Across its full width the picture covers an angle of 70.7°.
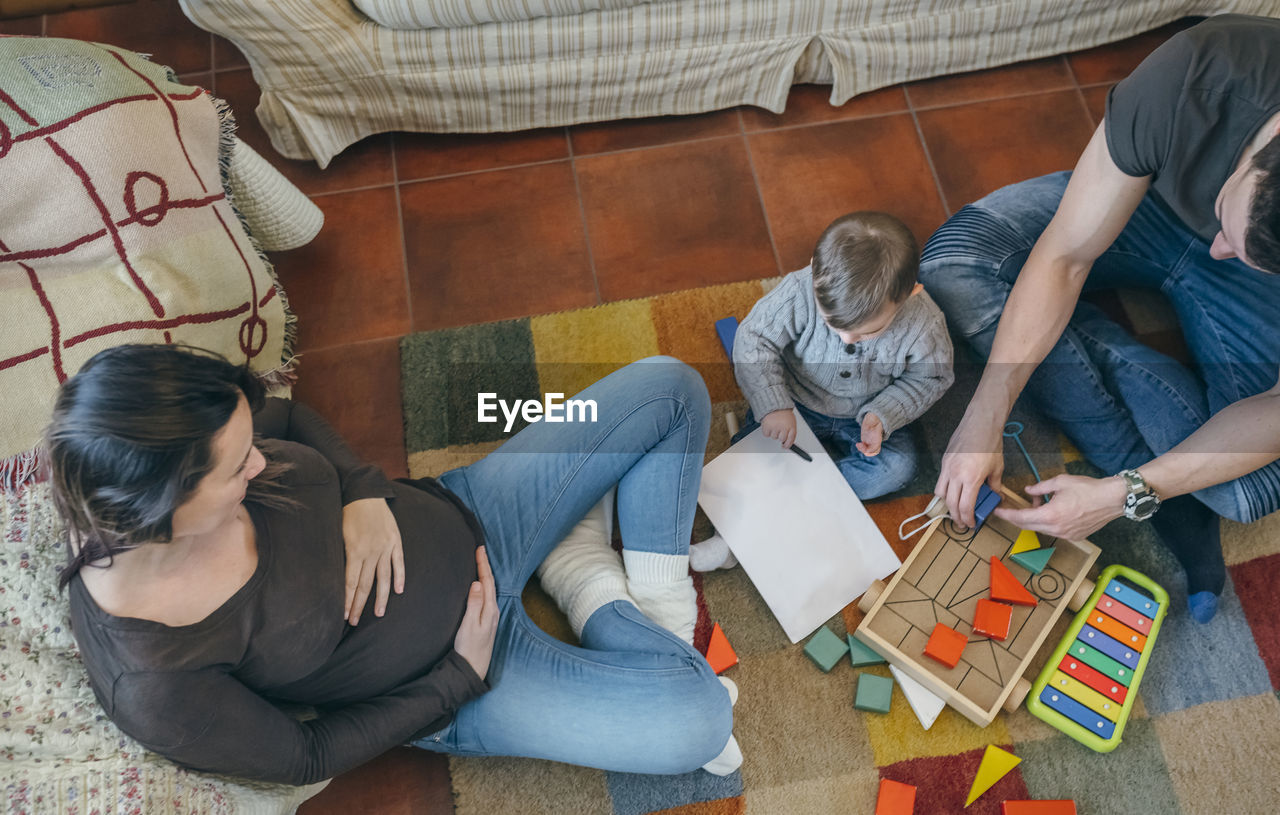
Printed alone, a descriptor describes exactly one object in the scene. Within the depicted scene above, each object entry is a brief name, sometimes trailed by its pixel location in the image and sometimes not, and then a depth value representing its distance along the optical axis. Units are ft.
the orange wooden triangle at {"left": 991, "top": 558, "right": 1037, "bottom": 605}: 4.77
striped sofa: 5.30
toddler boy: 4.15
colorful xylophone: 4.67
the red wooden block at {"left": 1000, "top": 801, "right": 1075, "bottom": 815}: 4.60
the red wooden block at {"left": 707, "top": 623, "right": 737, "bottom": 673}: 4.85
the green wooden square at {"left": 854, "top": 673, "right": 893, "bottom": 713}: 4.76
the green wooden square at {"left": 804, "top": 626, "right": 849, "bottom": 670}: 4.85
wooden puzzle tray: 4.67
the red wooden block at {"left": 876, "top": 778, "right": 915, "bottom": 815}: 4.59
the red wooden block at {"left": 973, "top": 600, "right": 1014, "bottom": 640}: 4.69
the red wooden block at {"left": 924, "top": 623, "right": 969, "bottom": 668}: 4.63
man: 3.91
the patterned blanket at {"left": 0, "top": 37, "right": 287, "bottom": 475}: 3.80
